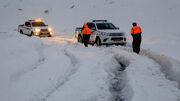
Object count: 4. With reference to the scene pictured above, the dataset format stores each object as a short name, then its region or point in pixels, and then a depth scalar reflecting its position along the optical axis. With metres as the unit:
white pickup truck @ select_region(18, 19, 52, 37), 21.28
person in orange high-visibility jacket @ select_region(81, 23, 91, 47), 14.60
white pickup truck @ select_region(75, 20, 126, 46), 14.48
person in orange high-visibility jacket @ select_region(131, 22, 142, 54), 12.20
